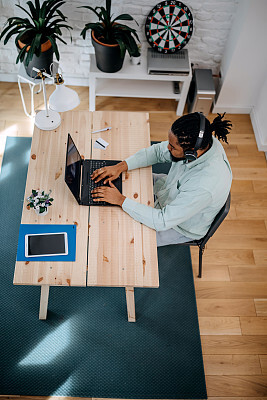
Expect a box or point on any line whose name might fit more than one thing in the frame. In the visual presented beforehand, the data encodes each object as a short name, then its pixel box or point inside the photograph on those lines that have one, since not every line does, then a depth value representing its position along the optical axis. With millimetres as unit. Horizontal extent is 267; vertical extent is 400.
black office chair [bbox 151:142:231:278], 1912
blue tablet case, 1854
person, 1821
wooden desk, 1825
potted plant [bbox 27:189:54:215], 1905
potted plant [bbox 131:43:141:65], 2929
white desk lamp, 1922
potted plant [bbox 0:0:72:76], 2535
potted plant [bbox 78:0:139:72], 2657
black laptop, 1876
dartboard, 2898
